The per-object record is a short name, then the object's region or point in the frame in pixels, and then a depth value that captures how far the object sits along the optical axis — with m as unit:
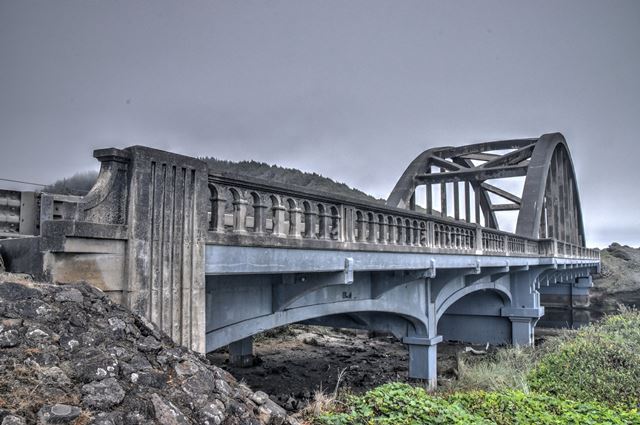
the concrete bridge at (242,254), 4.99
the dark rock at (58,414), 3.17
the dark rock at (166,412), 3.66
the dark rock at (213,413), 3.97
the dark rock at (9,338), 3.57
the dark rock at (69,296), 4.21
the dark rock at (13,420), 3.01
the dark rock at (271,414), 4.61
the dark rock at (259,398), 4.75
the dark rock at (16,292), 3.94
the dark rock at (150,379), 3.88
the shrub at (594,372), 10.05
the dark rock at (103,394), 3.45
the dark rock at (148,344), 4.30
